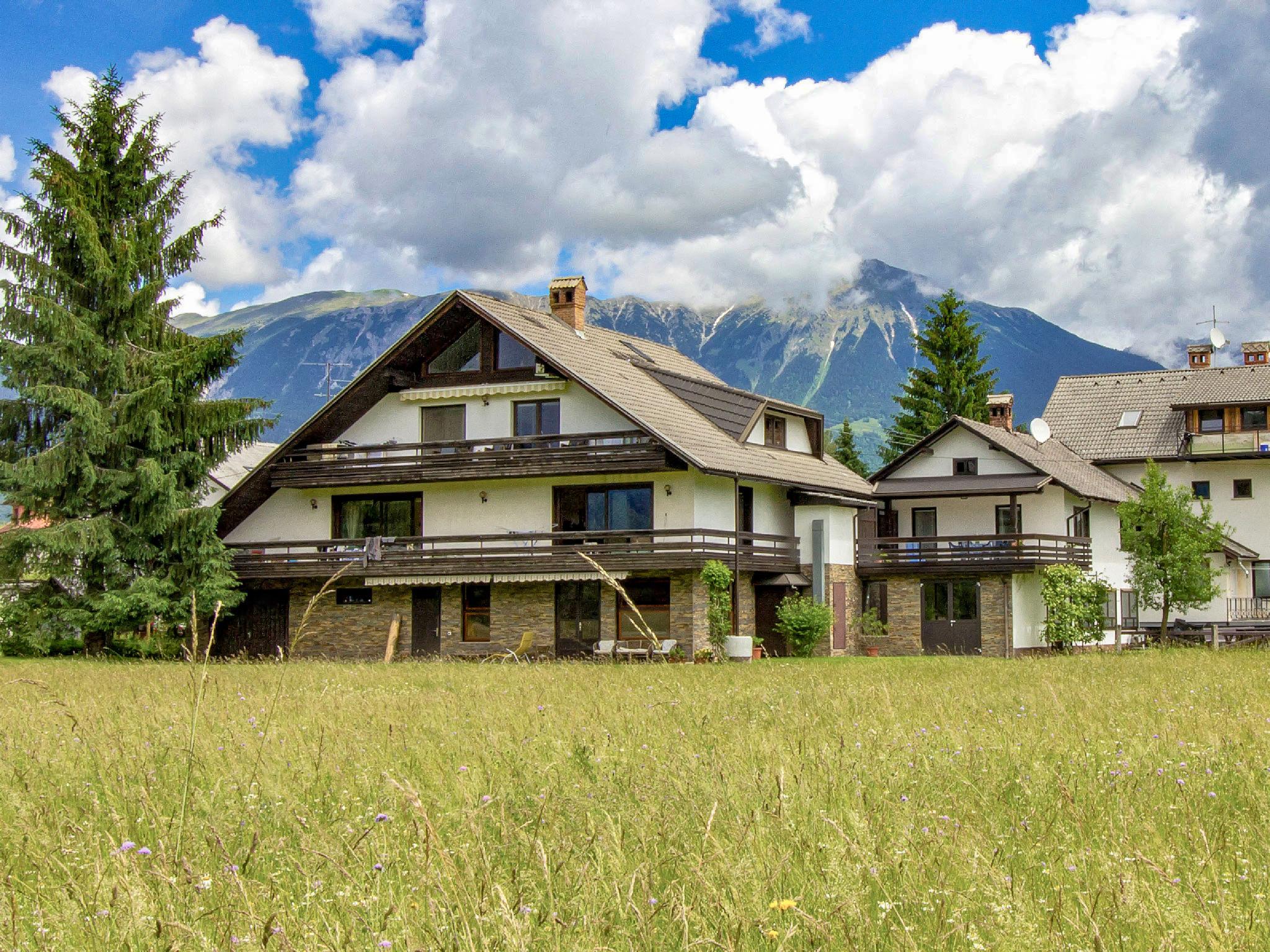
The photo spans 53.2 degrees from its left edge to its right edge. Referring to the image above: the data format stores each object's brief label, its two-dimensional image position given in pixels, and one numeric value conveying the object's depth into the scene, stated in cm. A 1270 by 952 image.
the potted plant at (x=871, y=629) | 3803
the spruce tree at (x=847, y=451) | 7456
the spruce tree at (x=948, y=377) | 6125
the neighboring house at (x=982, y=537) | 3806
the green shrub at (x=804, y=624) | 3369
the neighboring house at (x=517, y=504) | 3234
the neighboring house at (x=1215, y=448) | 4875
